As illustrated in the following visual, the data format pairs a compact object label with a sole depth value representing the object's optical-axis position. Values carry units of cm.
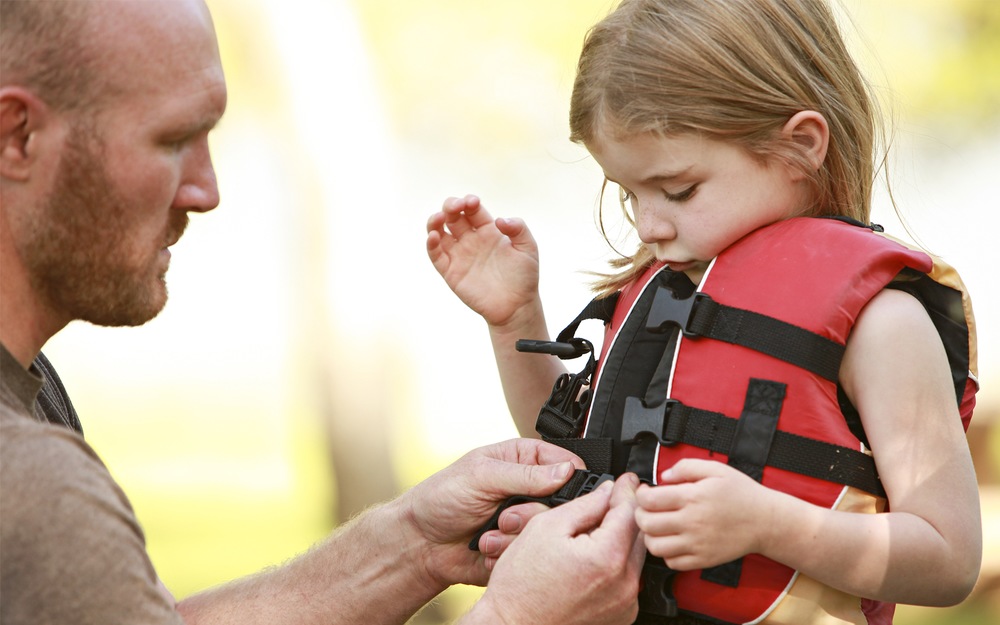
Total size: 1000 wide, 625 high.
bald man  435
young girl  478
